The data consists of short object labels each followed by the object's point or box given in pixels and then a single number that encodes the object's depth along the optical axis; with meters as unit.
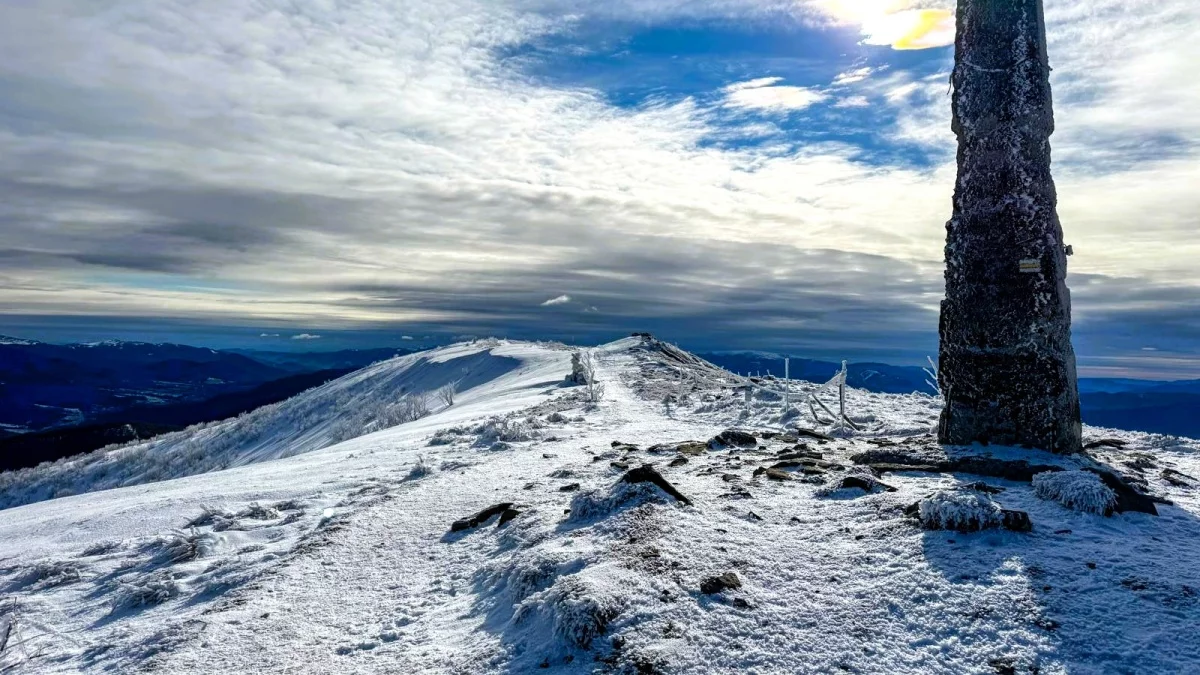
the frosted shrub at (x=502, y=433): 12.14
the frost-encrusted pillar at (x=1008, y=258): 7.97
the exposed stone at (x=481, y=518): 6.82
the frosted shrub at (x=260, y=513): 7.64
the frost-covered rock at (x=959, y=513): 4.96
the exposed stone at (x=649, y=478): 6.38
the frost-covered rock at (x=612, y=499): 6.11
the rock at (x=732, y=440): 10.06
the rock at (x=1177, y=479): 6.84
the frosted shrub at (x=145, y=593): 5.58
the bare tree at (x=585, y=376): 18.06
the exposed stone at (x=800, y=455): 8.46
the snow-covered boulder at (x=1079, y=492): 5.38
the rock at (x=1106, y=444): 9.24
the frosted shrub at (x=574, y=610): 4.01
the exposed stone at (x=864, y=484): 6.32
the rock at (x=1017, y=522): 4.96
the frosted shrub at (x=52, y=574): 6.13
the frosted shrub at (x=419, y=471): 9.40
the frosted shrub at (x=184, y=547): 6.53
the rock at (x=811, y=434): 10.83
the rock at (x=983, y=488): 6.15
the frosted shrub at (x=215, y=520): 7.34
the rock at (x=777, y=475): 7.26
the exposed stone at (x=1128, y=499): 5.47
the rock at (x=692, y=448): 9.57
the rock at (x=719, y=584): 4.36
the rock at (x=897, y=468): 7.21
